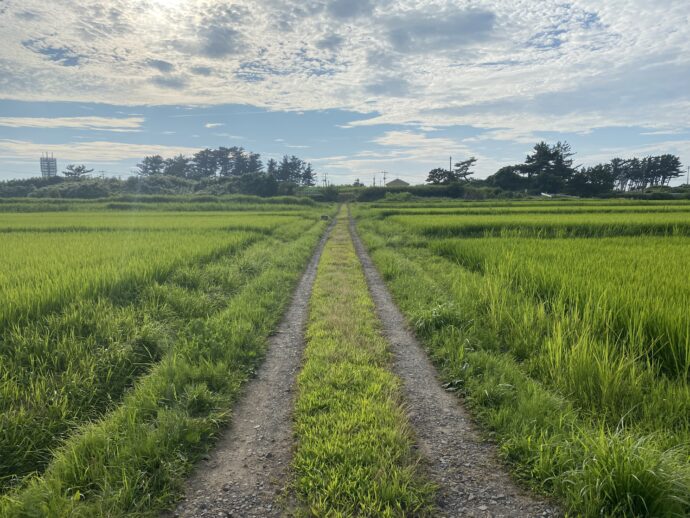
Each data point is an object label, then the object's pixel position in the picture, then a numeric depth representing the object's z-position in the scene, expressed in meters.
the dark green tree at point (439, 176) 80.97
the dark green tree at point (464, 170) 82.35
